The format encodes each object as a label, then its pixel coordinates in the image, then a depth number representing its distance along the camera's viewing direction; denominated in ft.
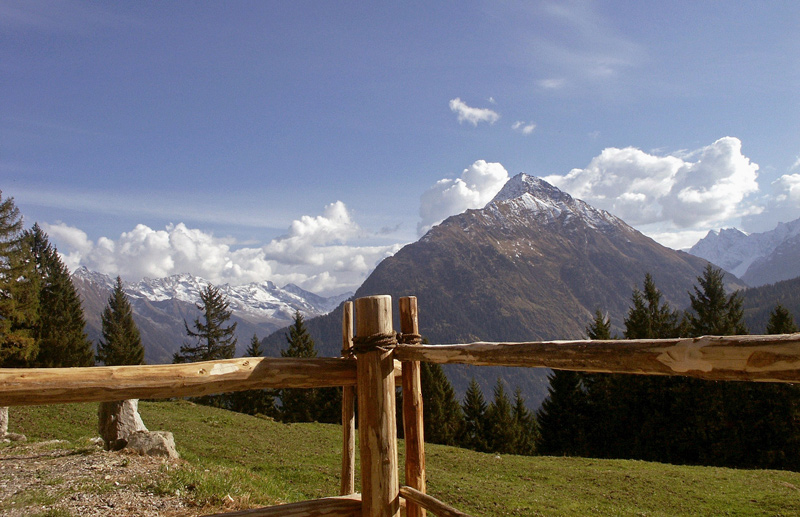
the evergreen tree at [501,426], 124.88
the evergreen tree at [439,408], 130.82
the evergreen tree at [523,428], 129.29
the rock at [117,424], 34.20
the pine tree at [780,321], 95.09
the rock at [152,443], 31.96
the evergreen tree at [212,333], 170.30
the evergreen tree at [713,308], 113.09
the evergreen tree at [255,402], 148.87
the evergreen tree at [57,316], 137.59
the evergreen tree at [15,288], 90.78
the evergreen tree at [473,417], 134.31
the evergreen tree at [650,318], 113.80
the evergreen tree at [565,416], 116.88
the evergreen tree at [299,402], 140.36
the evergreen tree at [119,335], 161.07
